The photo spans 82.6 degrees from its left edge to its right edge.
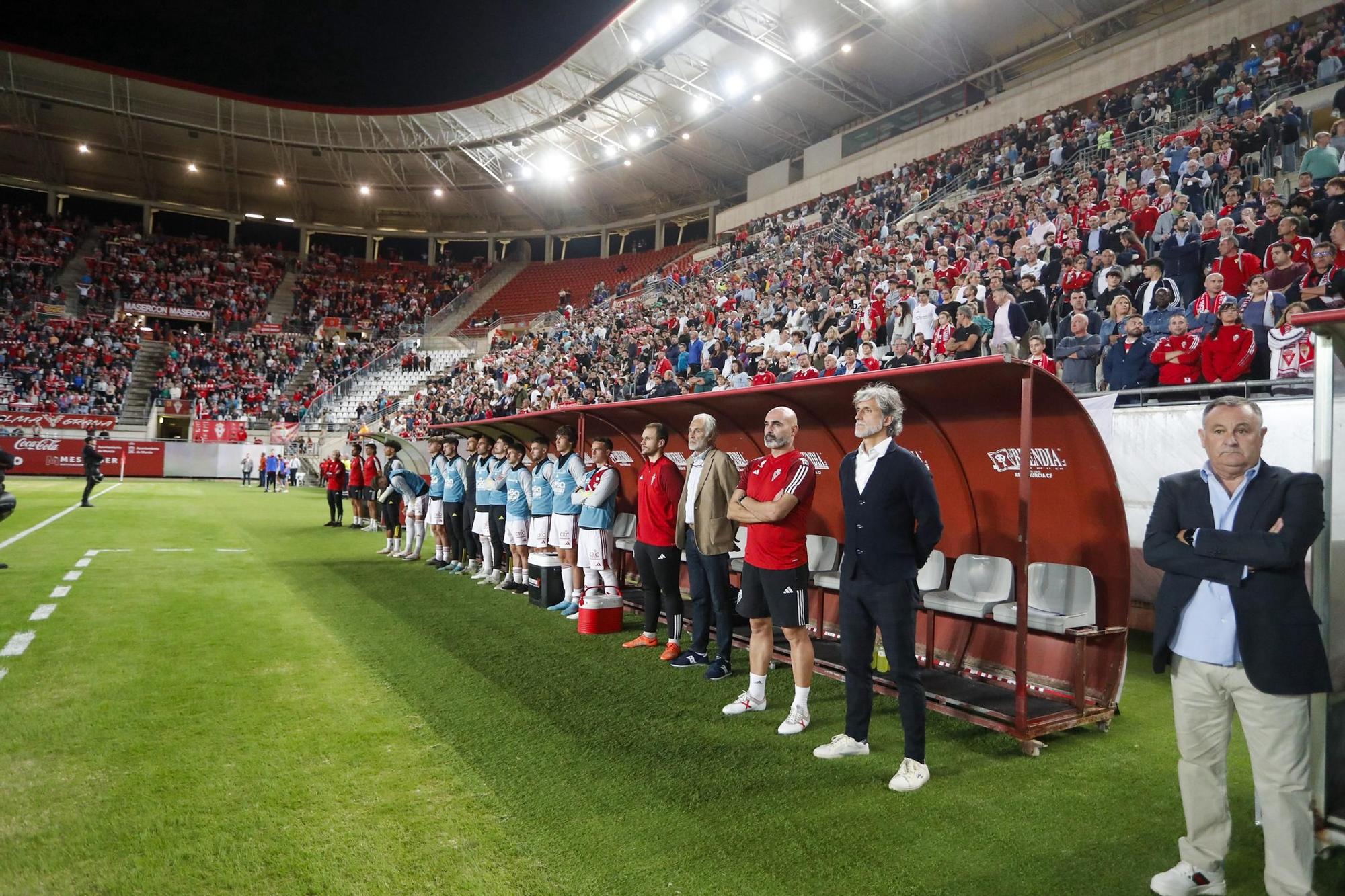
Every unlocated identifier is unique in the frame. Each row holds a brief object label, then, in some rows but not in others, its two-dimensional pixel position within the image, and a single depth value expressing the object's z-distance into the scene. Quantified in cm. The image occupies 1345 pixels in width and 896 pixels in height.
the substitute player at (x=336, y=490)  1853
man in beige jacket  600
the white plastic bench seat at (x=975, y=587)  591
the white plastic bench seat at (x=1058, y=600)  539
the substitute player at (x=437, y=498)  1233
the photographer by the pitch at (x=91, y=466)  1875
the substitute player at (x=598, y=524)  813
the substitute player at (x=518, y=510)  985
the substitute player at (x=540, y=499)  943
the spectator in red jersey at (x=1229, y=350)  726
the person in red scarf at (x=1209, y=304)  790
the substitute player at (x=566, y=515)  883
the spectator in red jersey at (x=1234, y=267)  870
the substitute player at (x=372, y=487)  1741
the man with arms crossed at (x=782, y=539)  498
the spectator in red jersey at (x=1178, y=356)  761
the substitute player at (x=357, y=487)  1747
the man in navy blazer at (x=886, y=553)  418
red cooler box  781
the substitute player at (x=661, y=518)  686
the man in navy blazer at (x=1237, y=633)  288
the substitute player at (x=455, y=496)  1194
